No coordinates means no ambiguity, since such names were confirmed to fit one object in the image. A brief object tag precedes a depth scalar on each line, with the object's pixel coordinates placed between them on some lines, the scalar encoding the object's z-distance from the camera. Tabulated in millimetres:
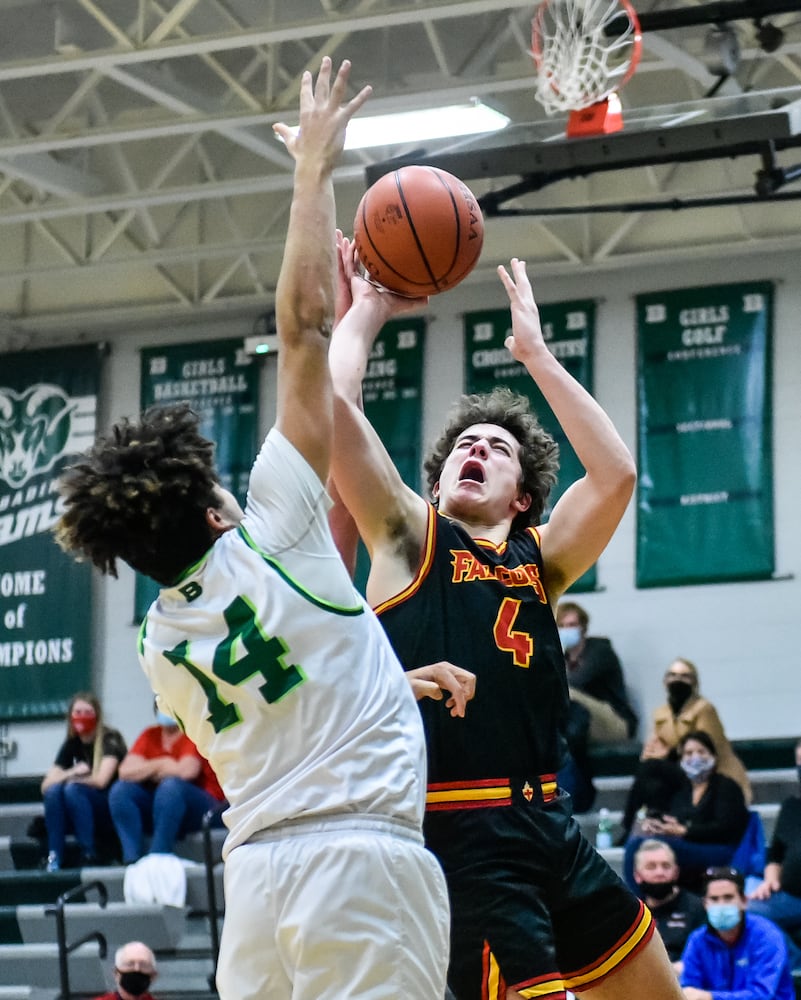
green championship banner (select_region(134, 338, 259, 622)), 15156
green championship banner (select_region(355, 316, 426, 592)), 14508
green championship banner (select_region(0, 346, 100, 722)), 15297
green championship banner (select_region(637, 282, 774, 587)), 13344
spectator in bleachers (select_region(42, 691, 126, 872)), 12570
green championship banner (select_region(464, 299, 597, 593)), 13828
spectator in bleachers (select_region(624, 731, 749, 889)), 10180
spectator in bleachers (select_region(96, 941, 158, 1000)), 9797
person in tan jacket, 10719
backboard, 7609
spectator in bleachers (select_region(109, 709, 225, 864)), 12055
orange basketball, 4559
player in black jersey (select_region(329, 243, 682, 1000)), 4102
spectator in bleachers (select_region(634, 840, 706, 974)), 9484
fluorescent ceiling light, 11867
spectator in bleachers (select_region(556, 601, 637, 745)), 12523
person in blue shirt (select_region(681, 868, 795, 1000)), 8852
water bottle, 11266
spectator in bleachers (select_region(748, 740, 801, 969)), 9734
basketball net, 8055
